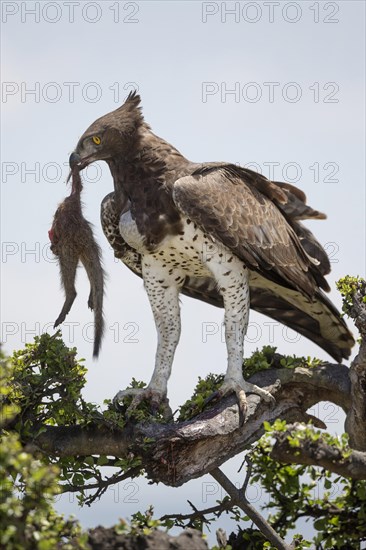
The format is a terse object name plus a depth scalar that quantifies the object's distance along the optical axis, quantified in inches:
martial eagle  668.7
